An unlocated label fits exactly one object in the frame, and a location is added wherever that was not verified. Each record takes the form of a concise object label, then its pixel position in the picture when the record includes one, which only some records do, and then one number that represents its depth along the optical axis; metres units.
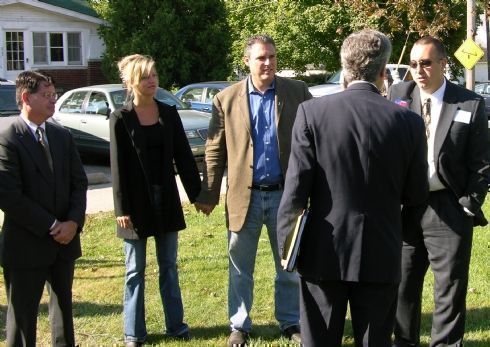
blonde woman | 4.84
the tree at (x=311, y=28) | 29.39
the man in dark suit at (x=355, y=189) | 3.33
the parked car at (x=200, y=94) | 17.02
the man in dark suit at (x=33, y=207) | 4.21
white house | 30.27
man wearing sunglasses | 4.34
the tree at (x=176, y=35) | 26.81
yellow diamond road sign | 15.02
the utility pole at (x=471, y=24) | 15.65
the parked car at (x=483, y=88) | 28.73
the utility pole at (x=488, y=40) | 37.29
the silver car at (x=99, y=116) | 14.20
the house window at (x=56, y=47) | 31.47
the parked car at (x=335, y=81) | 20.62
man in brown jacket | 4.89
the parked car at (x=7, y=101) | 12.95
